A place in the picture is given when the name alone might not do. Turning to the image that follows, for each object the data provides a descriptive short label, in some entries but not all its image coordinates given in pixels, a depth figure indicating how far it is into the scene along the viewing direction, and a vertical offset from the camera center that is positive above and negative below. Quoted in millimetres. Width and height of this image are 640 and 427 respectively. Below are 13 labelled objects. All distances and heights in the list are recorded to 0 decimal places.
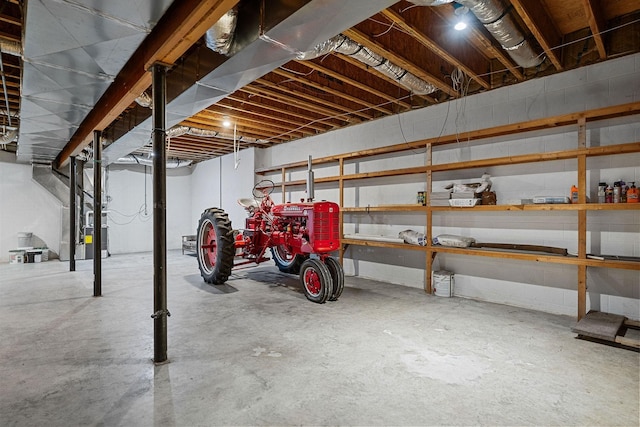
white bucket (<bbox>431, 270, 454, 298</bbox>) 4289 -948
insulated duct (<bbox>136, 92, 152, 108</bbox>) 3686 +1331
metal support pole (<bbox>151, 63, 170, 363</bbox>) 2543 +115
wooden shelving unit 3086 +532
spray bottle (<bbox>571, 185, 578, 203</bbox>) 3280 +190
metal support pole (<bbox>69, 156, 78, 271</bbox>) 6277 +117
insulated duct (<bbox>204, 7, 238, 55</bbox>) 2320 +1352
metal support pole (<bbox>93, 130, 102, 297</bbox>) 4309 +136
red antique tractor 4086 -390
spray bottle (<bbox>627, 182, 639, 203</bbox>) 2922 +158
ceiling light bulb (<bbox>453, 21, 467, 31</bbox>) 2588 +1531
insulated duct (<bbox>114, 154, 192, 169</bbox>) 8281 +1434
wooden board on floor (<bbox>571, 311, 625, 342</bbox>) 2725 -1018
